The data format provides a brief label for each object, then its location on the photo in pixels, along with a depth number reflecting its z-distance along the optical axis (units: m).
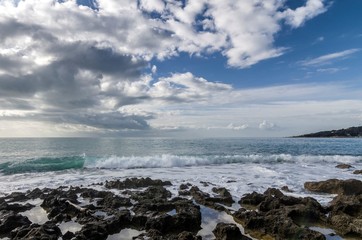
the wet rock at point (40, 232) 7.38
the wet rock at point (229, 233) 7.62
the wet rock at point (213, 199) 11.01
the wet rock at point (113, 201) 11.12
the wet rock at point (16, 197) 12.59
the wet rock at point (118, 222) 8.39
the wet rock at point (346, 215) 8.07
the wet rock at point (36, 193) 13.06
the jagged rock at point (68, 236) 7.71
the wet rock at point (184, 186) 14.85
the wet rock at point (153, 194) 12.30
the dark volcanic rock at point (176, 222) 8.35
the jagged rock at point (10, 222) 8.43
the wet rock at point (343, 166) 25.30
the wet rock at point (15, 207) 10.78
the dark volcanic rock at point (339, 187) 13.91
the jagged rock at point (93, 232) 7.56
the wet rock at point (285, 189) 14.35
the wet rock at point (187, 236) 7.21
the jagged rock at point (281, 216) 7.74
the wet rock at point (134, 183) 15.58
